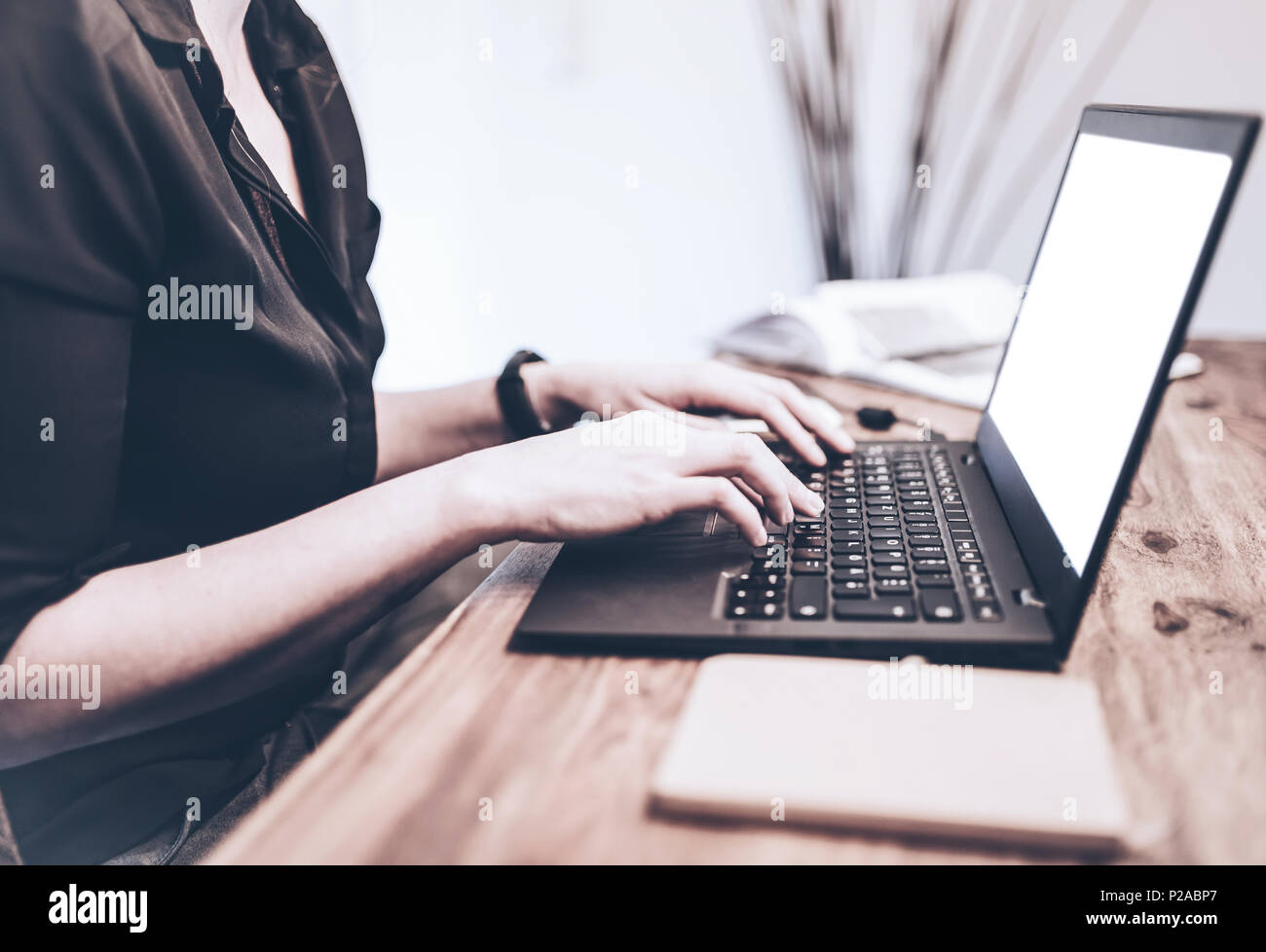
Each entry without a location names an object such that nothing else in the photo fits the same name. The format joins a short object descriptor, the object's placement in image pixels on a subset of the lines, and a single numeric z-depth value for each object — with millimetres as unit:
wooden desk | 306
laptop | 370
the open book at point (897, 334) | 920
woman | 420
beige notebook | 297
